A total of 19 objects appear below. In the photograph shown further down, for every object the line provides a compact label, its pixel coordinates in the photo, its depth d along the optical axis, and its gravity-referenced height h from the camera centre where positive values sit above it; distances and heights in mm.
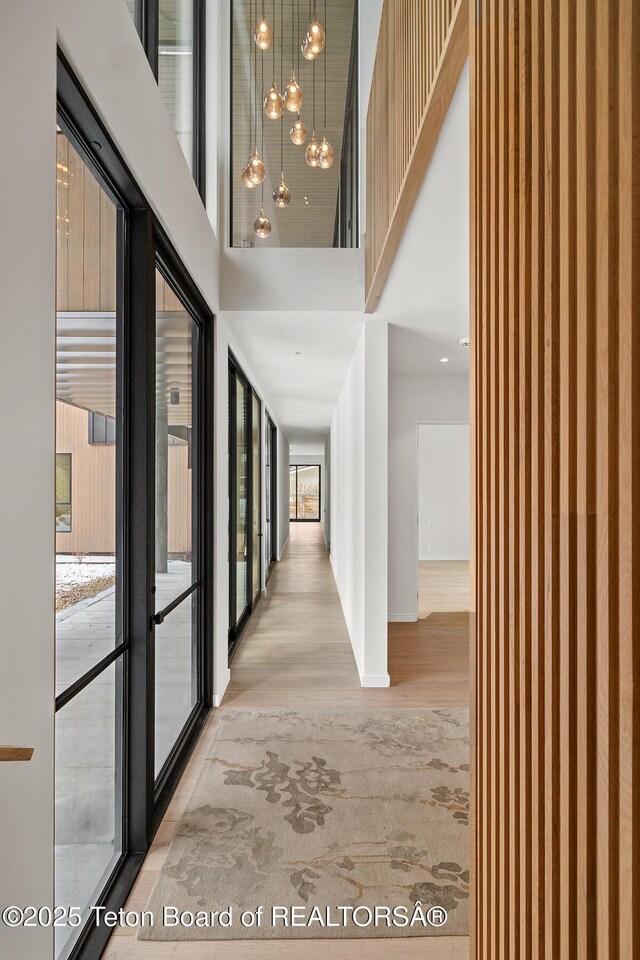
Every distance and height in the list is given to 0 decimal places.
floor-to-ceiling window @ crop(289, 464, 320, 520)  20438 -44
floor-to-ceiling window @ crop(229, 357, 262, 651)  4754 -103
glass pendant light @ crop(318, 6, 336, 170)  3025 +1910
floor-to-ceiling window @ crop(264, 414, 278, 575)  8508 -10
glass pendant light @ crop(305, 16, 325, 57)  2547 +2179
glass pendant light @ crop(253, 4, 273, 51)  2586 +2218
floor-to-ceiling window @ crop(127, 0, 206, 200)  2268 +2180
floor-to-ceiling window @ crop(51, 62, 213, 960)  1567 -121
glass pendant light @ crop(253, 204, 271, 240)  3662 +1816
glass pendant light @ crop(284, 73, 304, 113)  2803 +2066
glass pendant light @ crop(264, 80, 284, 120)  2703 +1967
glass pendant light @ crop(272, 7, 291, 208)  3529 +1955
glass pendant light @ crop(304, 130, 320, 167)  3039 +1928
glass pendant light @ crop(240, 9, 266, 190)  3107 +1867
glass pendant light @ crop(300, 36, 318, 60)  2589 +2128
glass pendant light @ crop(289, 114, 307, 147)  2984 +2002
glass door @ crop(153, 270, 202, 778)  2488 -169
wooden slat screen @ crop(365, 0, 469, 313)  1536 +1422
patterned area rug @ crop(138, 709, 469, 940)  1816 -1416
